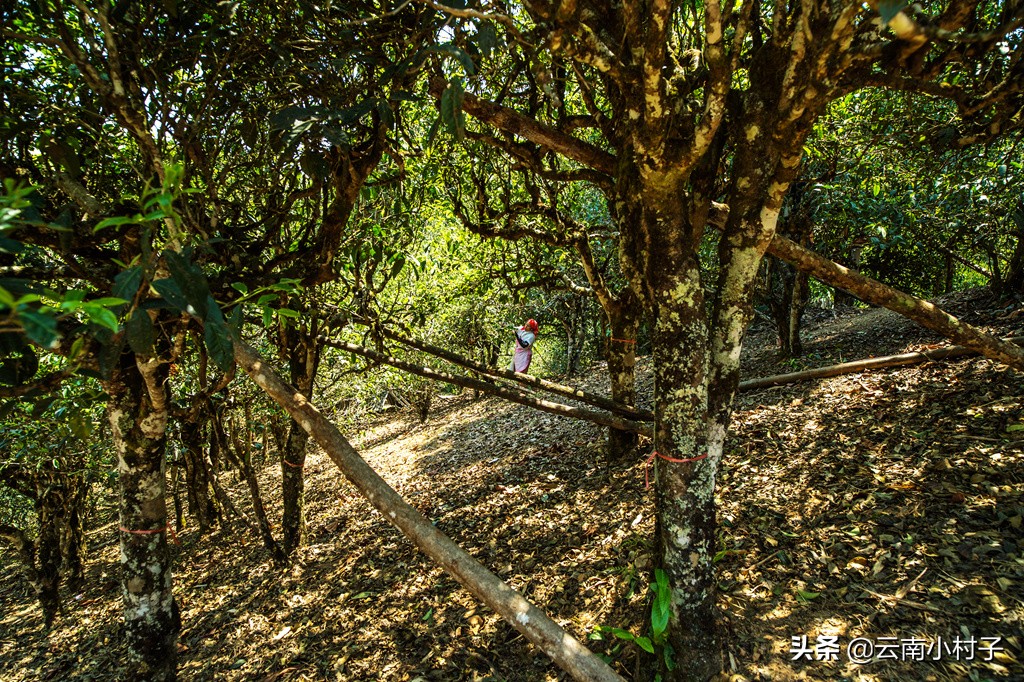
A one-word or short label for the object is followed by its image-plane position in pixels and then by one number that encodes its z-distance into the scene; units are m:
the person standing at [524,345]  8.62
